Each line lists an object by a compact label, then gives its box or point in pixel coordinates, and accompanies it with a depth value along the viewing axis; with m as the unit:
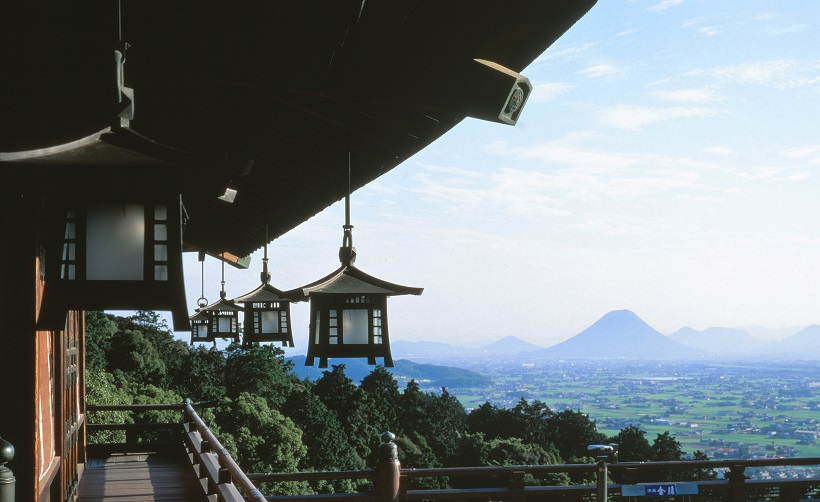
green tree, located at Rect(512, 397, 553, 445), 50.62
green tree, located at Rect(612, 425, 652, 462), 48.28
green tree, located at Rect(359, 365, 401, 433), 49.94
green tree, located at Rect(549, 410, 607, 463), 52.62
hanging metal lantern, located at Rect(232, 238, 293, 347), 7.23
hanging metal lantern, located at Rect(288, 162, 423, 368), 3.76
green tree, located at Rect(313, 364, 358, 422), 47.25
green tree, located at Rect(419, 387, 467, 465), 55.84
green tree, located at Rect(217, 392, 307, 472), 31.97
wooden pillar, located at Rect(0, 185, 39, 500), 3.17
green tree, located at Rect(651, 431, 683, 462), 47.94
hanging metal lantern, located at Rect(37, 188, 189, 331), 2.40
